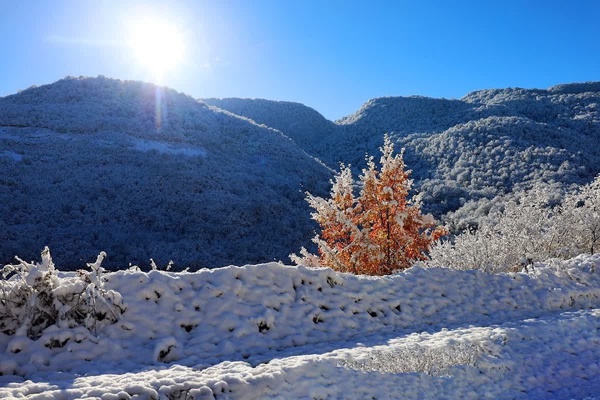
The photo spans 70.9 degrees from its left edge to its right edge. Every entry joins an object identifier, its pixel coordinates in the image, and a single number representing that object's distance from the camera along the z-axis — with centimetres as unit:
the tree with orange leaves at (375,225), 1316
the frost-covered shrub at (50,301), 507
